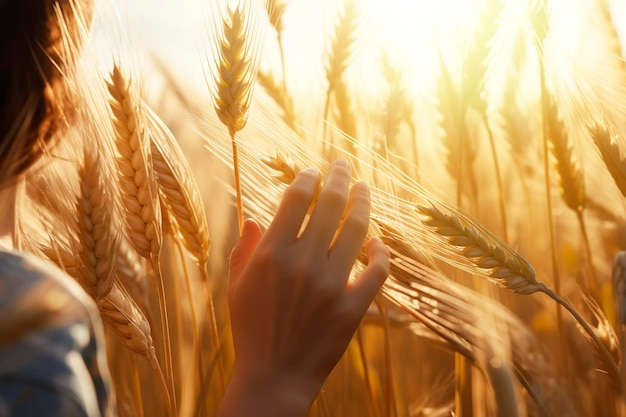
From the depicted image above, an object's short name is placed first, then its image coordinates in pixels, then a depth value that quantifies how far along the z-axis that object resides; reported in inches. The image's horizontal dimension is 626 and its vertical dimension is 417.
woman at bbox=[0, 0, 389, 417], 15.2
